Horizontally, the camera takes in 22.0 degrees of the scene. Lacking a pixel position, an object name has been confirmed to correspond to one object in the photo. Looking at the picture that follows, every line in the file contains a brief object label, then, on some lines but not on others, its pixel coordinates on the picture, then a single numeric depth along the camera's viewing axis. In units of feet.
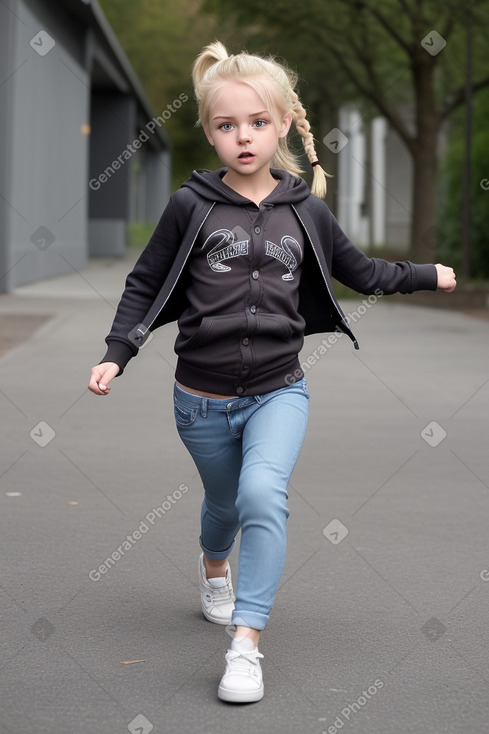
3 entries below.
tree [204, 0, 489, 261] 72.95
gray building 65.05
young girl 11.39
